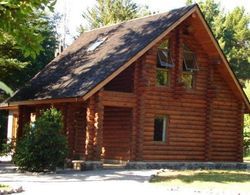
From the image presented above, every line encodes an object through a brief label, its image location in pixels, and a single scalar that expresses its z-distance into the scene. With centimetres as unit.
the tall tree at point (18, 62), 2681
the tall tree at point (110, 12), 5725
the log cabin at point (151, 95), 2258
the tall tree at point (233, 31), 6700
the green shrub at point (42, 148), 2003
